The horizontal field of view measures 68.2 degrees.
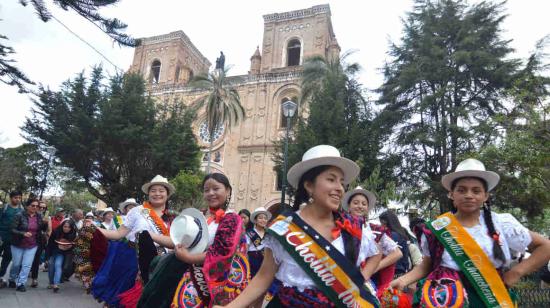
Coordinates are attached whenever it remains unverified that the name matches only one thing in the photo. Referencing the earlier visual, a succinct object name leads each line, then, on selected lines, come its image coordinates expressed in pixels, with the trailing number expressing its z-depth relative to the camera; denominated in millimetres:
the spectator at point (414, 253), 5854
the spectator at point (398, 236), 5285
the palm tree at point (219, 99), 25359
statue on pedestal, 40362
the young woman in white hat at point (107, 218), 10253
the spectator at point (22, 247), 7895
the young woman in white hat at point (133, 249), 4521
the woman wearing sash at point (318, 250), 2084
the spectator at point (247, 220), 8833
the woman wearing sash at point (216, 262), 3111
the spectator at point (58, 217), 11625
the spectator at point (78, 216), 11383
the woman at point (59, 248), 8727
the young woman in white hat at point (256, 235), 6613
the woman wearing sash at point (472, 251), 2617
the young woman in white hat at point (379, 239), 3986
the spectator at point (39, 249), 8910
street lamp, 14930
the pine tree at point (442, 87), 17578
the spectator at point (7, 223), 7935
